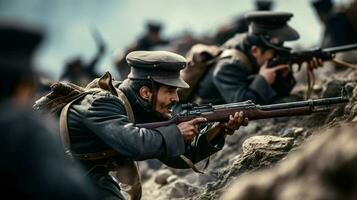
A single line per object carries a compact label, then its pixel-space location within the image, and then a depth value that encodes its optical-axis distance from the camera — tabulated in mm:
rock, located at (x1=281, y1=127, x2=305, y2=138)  11543
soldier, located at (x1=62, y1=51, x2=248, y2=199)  8852
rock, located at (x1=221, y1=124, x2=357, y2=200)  5828
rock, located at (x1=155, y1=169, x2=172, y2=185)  13438
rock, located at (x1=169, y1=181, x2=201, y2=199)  11484
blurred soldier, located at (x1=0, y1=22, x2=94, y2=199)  5801
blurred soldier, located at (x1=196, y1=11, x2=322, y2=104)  13375
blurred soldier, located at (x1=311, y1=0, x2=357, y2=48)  17438
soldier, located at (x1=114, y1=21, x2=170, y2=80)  24381
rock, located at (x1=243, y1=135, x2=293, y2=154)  10062
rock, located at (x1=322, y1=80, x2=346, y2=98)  13109
